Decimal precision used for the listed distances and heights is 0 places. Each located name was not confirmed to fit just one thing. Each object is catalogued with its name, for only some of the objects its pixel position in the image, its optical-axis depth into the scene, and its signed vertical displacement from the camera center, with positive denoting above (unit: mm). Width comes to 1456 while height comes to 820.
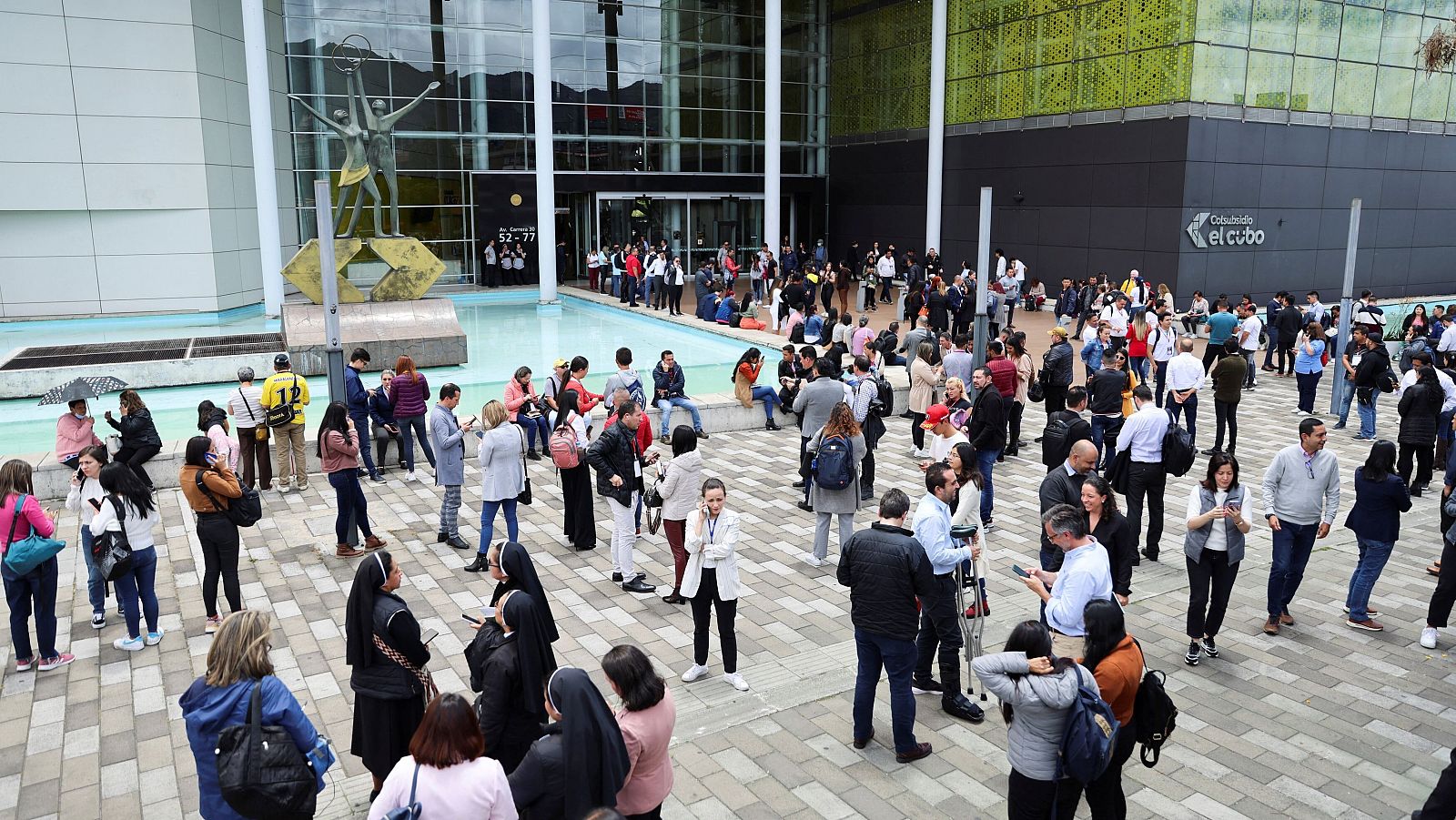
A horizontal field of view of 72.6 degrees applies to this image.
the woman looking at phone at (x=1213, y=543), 6977 -2243
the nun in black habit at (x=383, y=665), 4797 -2134
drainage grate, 17547 -2361
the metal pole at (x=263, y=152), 25000 +1809
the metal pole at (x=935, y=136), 30859 +2777
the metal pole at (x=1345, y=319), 15703 -1499
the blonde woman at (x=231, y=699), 4152 -1968
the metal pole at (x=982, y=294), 13281 -923
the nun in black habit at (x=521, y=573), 4836 -1685
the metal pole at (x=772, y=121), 30578 +3187
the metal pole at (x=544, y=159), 28016 +1839
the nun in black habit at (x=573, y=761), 3881 -2100
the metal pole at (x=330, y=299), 9664 -736
